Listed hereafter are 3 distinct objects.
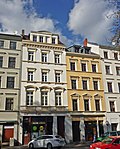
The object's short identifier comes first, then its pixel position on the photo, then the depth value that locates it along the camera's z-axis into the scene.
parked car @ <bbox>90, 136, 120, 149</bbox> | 10.13
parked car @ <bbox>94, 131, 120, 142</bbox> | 17.29
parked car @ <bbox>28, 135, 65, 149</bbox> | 15.16
